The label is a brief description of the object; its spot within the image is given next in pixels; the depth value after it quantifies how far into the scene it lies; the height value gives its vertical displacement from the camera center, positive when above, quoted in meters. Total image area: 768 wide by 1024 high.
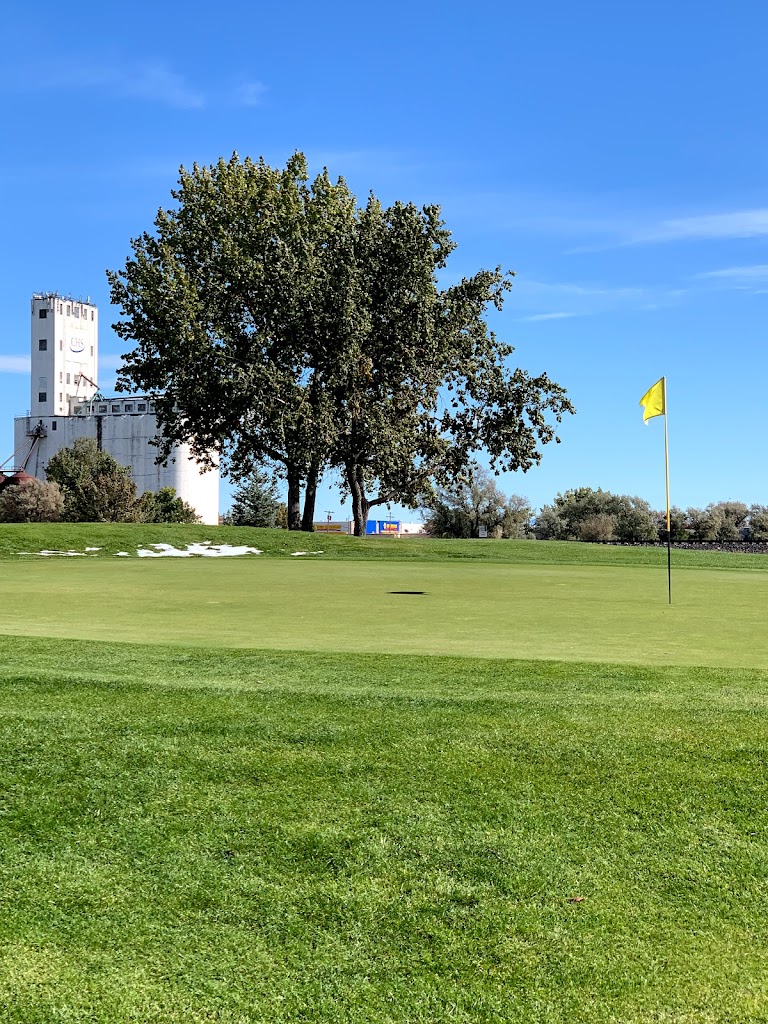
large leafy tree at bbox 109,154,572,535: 41.28 +8.28
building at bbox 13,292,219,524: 134.75 +16.14
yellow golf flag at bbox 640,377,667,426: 17.05 +2.18
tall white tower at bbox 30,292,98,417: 161.75 +28.68
